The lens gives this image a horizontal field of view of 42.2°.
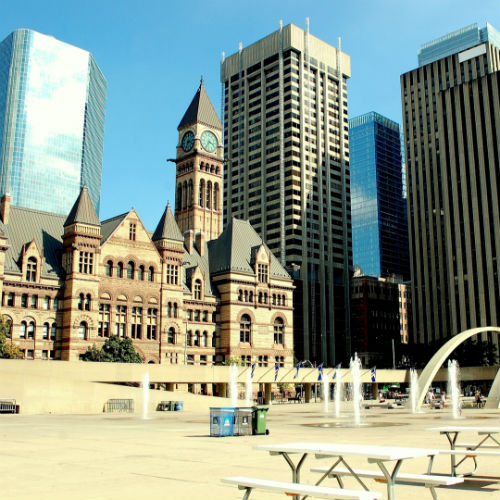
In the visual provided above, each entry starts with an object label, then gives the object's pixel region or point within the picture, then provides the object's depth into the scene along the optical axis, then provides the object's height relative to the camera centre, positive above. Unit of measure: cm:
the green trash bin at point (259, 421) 2706 -190
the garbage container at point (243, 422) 2716 -196
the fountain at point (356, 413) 3600 -226
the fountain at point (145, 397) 5062 -170
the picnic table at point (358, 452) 1049 -129
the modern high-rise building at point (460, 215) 13262 +3448
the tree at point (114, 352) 6812 +238
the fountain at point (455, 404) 4303 -201
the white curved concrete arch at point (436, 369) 5519 +39
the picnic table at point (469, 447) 1377 -164
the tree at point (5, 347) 6066 +262
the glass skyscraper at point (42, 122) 17750 +7081
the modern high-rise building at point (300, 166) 14938 +5095
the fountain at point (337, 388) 4733 -146
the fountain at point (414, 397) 5304 -194
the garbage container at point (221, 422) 2617 -188
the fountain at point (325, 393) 5501 -164
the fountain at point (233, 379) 6244 -41
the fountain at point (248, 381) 6569 -63
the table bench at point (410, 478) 1075 -175
